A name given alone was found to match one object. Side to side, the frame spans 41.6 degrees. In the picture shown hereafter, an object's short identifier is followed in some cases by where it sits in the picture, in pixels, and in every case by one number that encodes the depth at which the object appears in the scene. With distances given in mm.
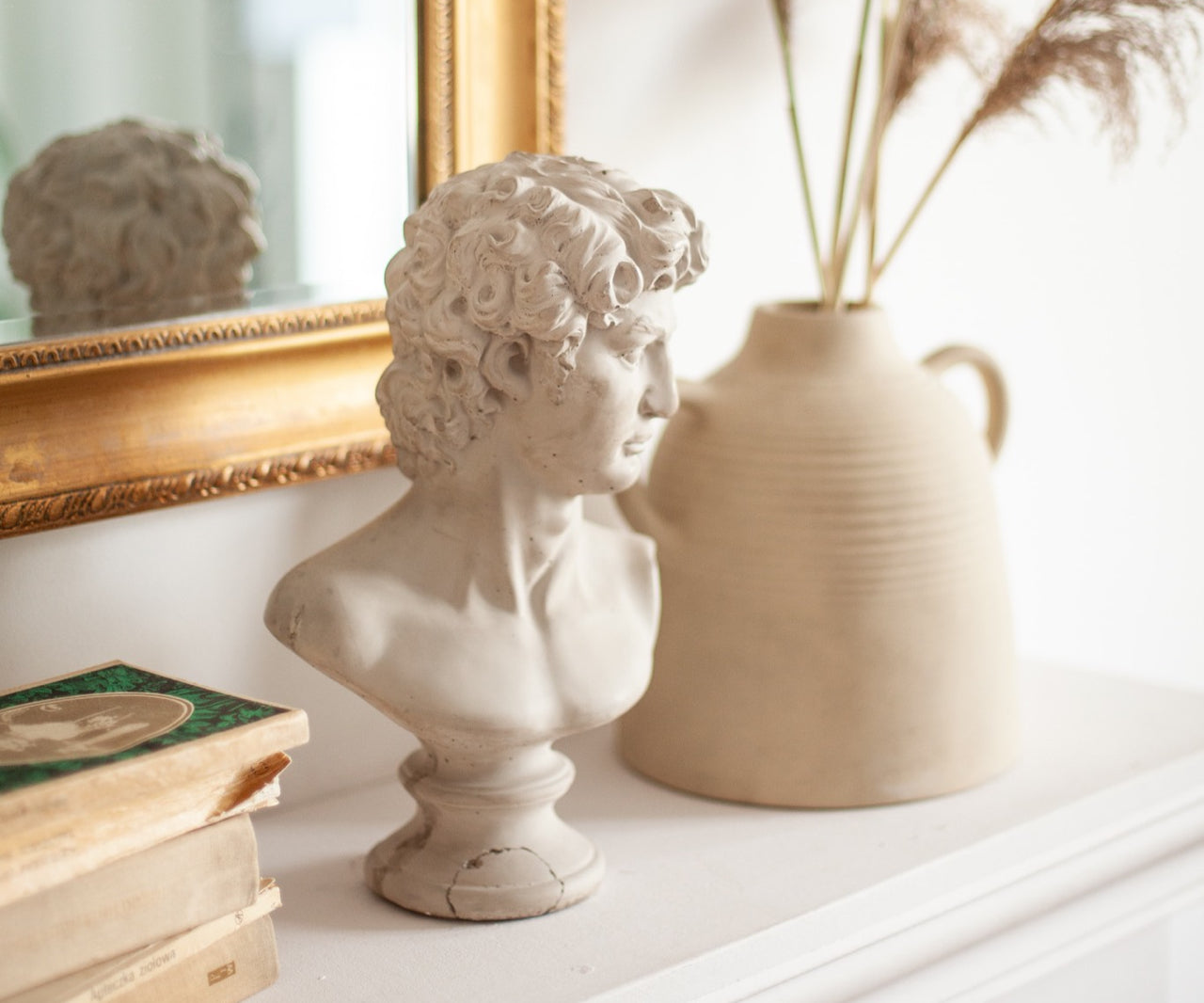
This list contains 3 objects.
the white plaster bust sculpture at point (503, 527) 913
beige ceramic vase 1157
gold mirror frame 1018
